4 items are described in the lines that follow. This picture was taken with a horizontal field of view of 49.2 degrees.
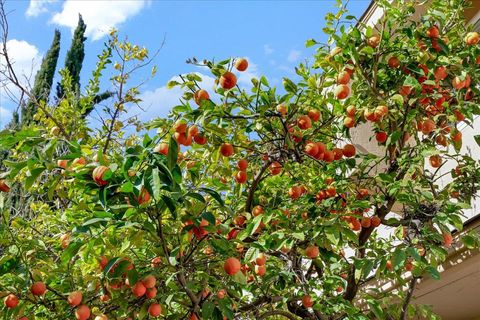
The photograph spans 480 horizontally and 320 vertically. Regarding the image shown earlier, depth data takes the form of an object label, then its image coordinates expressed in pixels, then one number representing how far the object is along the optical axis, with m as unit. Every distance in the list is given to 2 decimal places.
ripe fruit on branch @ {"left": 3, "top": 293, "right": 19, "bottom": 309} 2.79
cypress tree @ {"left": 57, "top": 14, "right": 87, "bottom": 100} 16.56
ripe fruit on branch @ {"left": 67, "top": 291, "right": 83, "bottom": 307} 2.85
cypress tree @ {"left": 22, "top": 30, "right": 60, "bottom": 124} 16.23
